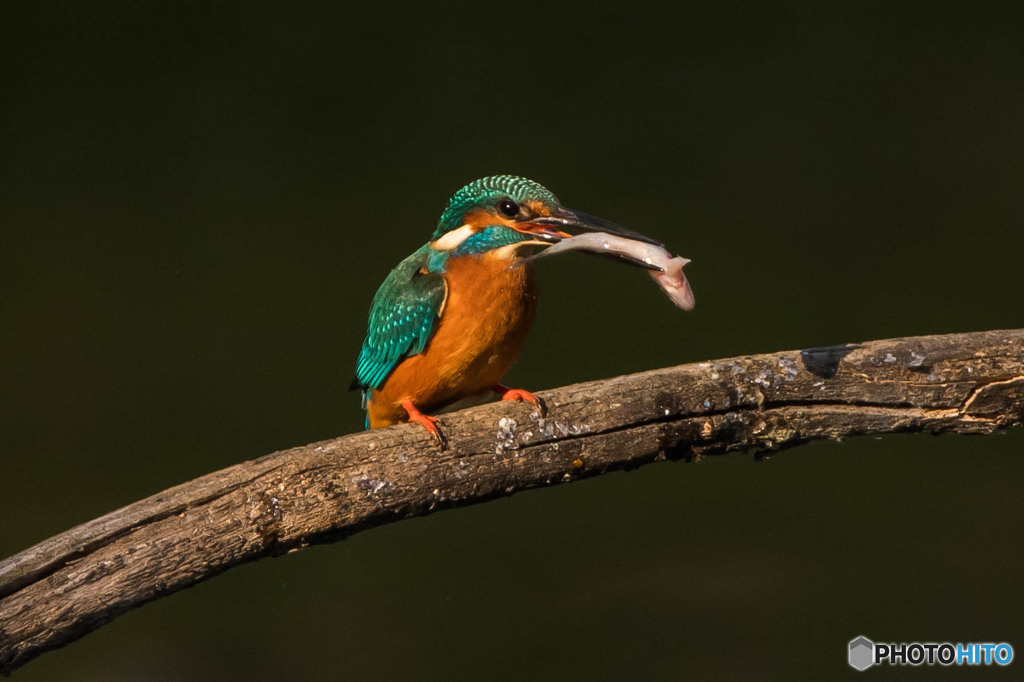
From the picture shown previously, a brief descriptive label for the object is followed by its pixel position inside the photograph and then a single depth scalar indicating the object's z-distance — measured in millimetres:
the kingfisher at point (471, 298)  5845
